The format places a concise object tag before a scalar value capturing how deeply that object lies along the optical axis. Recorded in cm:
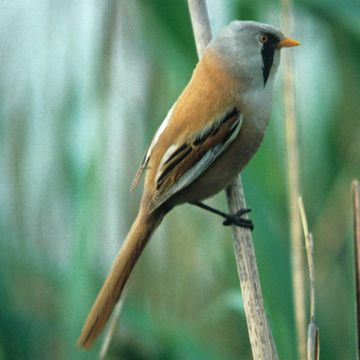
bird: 321
